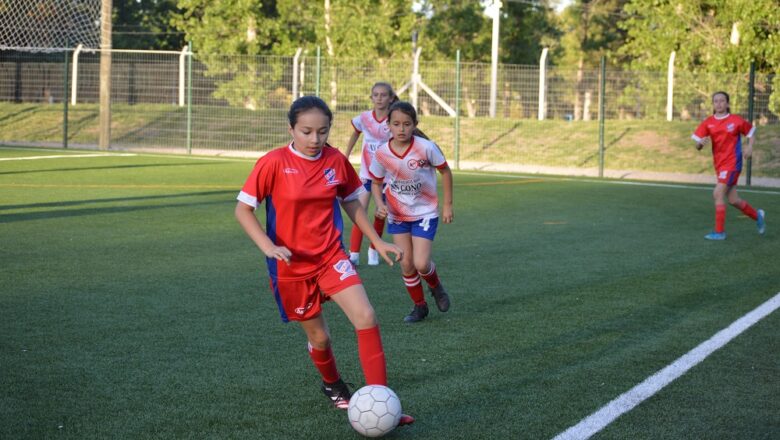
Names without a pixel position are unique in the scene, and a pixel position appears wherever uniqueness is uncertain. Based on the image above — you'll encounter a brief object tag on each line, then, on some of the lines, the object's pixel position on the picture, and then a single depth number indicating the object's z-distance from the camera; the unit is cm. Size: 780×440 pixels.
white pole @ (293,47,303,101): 2504
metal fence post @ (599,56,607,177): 2104
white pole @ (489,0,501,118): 3092
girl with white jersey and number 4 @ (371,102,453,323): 716
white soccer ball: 439
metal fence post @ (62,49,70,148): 2583
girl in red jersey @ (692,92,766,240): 1195
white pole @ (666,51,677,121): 2606
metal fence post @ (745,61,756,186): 1948
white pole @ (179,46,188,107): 2569
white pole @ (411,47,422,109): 2703
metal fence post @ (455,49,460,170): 2191
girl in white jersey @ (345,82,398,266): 905
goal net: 1646
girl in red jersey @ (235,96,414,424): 464
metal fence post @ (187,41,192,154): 2416
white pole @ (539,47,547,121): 2661
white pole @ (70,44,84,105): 3047
